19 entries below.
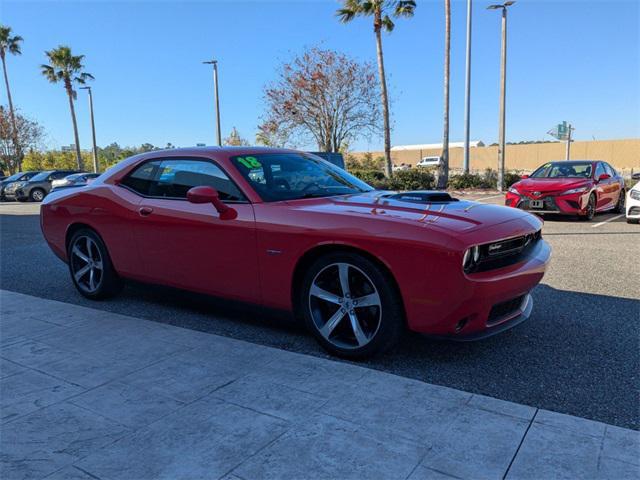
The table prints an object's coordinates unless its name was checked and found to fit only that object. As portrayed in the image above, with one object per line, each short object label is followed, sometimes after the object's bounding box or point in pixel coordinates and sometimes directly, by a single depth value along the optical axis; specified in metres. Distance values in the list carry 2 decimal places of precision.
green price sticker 4.14
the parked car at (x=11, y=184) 25.42
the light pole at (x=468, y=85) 22.62
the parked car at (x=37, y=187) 24.84
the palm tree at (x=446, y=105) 21.95
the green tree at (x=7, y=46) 43.51
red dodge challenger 3.10
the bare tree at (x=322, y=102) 27.47
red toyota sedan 10.84
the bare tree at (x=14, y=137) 46.22
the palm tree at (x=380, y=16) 23.80
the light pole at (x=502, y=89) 21.69
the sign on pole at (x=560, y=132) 27.65
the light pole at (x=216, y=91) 29.70
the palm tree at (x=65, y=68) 40.50
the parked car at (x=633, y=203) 10.32
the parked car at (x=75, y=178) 23.00
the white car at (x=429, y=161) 56.52
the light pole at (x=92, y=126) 41.45
